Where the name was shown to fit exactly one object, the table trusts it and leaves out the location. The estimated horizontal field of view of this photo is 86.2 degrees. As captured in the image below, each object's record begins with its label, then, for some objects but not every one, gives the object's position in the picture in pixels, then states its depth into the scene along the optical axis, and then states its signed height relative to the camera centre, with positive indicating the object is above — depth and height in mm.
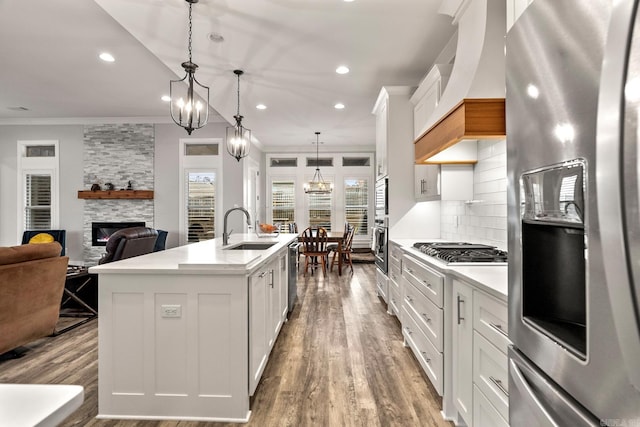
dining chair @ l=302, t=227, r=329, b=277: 6426 -609
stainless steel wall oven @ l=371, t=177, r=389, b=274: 4230 -170
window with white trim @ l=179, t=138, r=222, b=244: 7020 +491
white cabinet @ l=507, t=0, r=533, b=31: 1108 +698
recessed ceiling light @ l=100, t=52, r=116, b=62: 4055 +1878
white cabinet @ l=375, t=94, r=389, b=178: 4312 +1072
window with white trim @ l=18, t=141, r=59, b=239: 7012 +539
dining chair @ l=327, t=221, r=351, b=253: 6822 -636
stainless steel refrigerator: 493 +4
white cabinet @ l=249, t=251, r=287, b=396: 2100 -745
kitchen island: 1987 -758
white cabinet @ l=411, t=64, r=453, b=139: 3117 +1225
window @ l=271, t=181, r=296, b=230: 9523 +388
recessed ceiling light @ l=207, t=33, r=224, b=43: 3355 +1747
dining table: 6414 -523
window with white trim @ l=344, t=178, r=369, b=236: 9414 +336
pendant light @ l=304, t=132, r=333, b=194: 8234 +637
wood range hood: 2090 +587
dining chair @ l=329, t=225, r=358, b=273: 6970 -645
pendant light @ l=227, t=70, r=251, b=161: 4461 +912
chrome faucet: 3053 -221
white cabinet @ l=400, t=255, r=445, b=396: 2080 -731
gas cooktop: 2033 -259
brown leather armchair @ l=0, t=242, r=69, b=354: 2691 -666
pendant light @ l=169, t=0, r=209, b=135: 2752 +934
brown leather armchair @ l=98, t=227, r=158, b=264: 3625 -349
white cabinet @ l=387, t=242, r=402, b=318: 3518 -736
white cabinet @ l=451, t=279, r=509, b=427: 1404 -674
